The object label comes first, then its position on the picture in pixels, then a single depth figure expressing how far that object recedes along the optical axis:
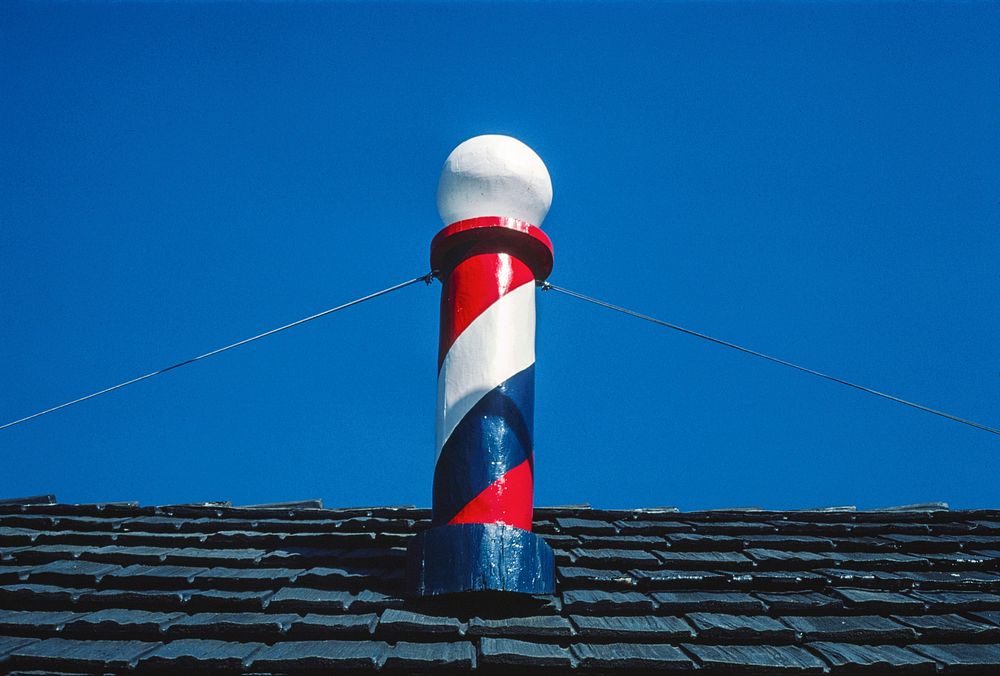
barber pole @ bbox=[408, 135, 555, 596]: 2.60
